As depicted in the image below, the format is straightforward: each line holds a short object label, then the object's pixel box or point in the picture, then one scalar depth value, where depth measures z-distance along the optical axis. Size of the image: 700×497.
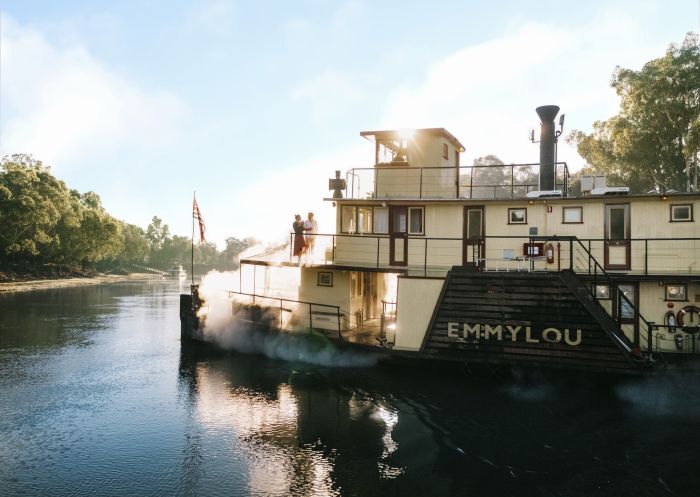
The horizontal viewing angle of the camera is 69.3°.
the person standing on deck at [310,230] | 20.63
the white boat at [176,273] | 115.56
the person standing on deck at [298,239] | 20.11
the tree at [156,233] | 144.76
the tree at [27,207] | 57.34
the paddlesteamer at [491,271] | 14.31
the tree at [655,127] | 34.66
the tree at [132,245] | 108.69
